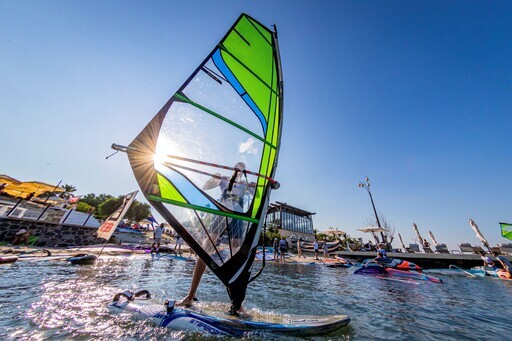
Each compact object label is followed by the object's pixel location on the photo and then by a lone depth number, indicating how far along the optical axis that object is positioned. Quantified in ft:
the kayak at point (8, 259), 19.69
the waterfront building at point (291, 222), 102.47
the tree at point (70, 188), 145.76
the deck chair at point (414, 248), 77.15
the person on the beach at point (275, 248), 56.07
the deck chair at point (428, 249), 71.61
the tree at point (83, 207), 95.33
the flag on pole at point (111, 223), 20.43
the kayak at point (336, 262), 47.75
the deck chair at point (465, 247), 69.62
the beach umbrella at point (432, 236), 89.30
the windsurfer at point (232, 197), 11.10
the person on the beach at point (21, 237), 34.52
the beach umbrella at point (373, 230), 79.46
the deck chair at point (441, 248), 70.59
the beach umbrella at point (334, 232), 101.81
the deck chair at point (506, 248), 68.39
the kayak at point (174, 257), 38.29
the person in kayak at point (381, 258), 40.70
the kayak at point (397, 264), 38.81
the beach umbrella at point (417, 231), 82.70
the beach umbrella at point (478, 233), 67.12
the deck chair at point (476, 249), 66.49
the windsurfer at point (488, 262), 45.55
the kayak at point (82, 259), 24.22
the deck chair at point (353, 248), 94.38
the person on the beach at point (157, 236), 44.91
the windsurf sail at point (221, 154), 9.43
